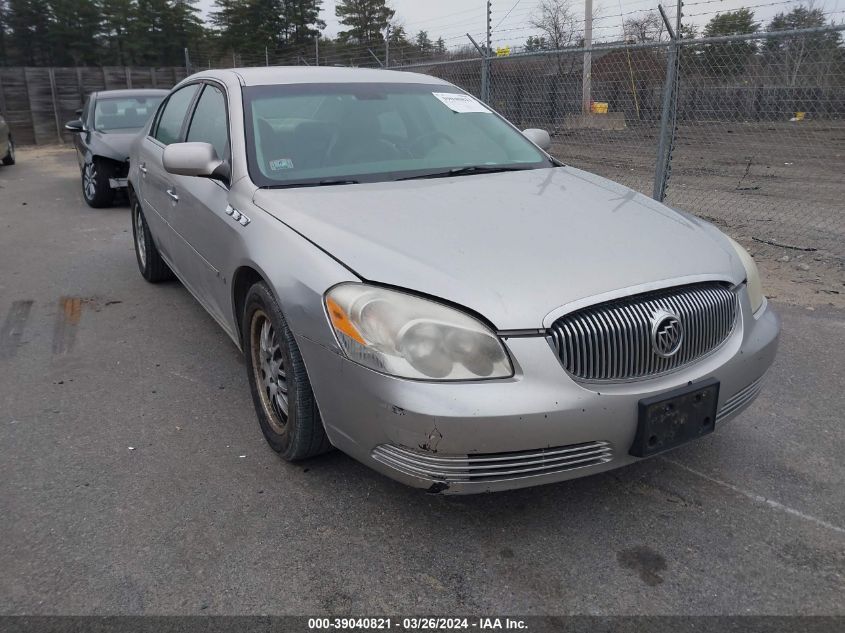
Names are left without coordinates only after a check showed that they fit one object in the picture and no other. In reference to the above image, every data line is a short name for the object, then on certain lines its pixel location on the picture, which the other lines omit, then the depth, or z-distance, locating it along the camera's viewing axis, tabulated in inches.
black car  373.4
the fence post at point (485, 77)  343.0
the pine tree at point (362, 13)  1804.9
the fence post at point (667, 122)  253.4
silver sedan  89.3
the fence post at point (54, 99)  765.9
